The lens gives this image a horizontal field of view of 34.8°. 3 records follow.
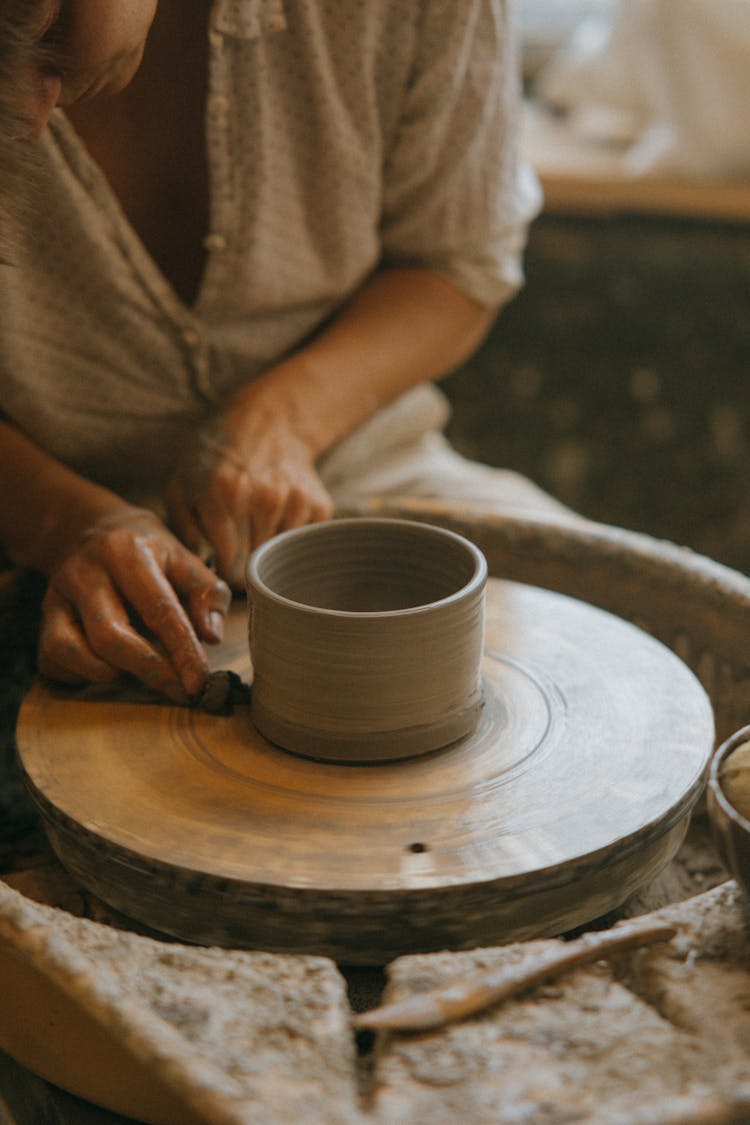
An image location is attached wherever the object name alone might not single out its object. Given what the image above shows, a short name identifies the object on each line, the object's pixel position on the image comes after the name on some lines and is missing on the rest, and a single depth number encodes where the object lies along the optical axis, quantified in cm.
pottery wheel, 87
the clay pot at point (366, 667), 94
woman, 119
